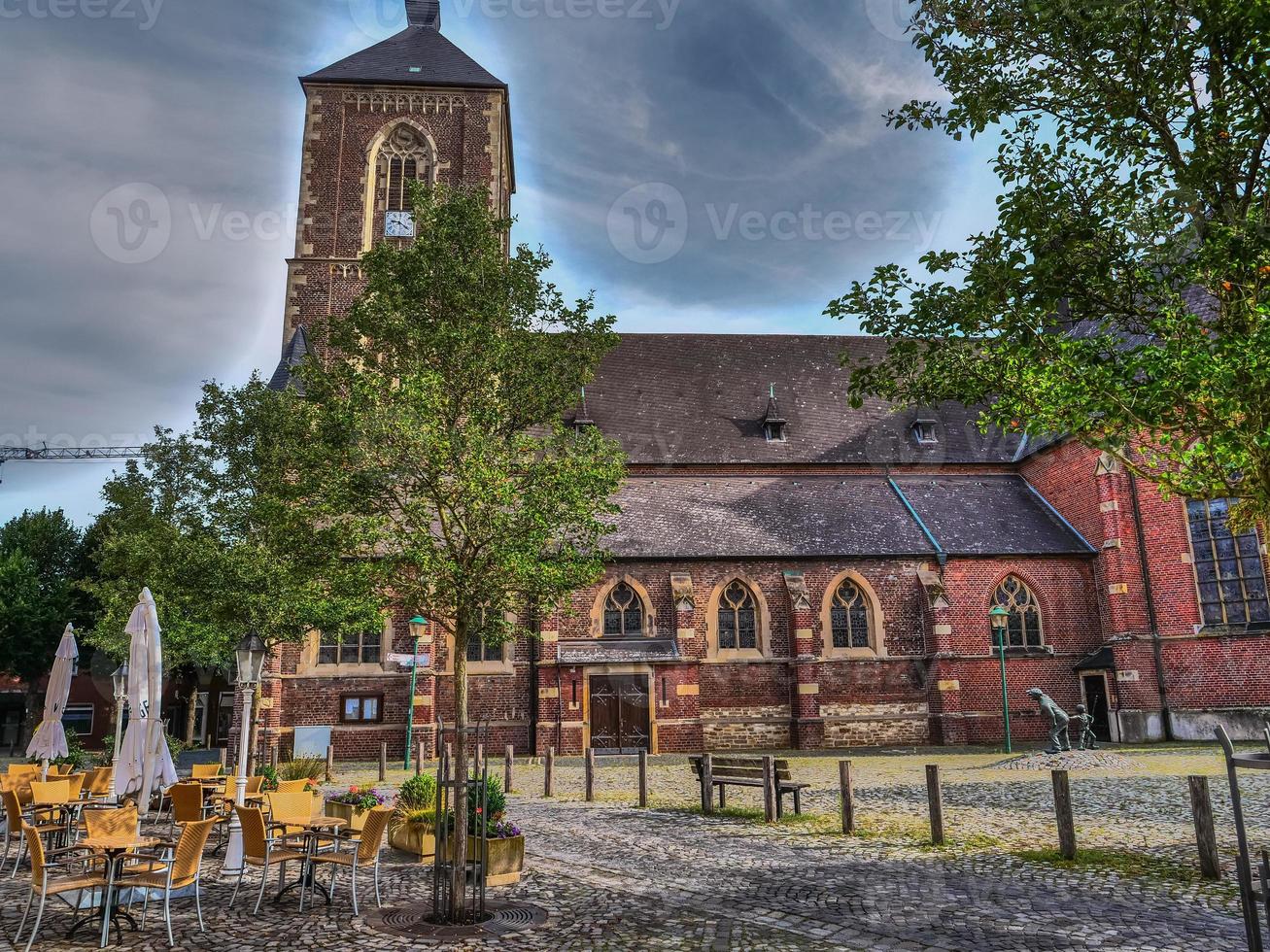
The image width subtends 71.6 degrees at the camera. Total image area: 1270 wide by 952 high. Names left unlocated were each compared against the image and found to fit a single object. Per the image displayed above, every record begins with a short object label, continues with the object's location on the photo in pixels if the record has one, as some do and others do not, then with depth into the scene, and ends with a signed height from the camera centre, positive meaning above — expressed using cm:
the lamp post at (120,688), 1802 +7
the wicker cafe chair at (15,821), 980 -138
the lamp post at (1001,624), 2278 +112
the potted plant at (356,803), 1116 -151
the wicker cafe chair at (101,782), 1356 -139
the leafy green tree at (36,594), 3722 +423
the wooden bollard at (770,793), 1328 -177
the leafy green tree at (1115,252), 789 +406
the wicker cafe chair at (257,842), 840 -146
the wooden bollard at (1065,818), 975 -167
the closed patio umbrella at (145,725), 902 -35
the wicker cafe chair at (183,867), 736 -148
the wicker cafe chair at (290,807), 924 -125
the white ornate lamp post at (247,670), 1054 +23
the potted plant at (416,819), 1069 -166
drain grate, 733 -206
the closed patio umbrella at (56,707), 1441 -24
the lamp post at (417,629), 2011 +126
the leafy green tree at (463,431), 1418 +414
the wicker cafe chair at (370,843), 836 -149
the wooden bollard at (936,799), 1096 -160
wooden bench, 1372 -160
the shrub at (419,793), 1165 -143
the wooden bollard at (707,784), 1442 -175
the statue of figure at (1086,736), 1966 -169
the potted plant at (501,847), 938 -178
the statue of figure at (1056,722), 1884 -119
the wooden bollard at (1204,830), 867 -163
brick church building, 2483 +160
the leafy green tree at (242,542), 1695 +322
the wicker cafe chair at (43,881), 706 -151
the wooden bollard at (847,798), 1209 -172
